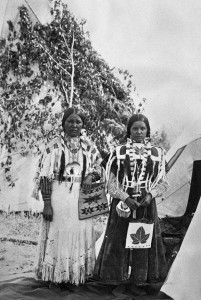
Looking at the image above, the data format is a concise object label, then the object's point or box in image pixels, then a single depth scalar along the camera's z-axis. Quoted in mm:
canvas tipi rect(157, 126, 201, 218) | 4664
